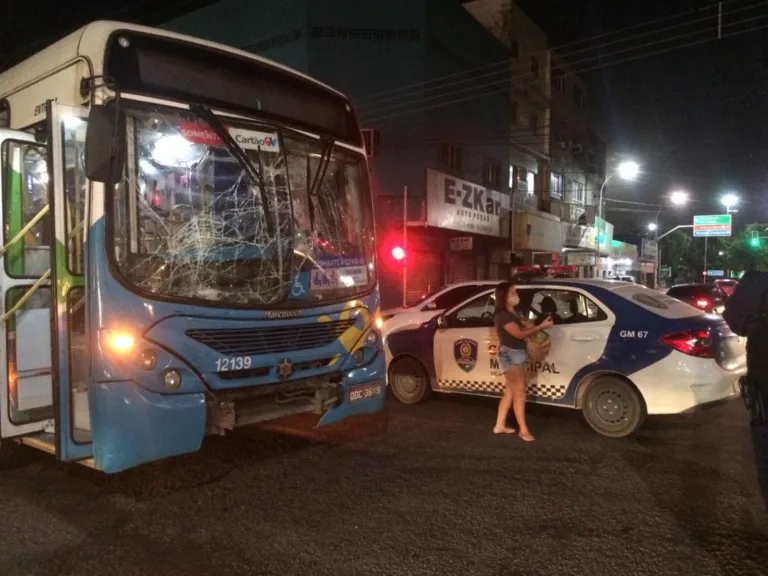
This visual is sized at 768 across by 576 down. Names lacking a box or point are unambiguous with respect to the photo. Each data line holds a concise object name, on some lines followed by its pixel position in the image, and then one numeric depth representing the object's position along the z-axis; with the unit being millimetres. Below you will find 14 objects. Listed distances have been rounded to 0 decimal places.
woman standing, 6254
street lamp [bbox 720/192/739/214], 44612
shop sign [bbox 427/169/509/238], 18406
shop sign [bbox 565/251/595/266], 35312
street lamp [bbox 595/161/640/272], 26828
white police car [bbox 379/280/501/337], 8250
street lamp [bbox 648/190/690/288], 35456
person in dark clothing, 3463
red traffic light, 14658
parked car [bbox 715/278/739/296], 22580
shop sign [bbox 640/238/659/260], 51819
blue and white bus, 4180
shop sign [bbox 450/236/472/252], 20297
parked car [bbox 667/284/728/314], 15172
